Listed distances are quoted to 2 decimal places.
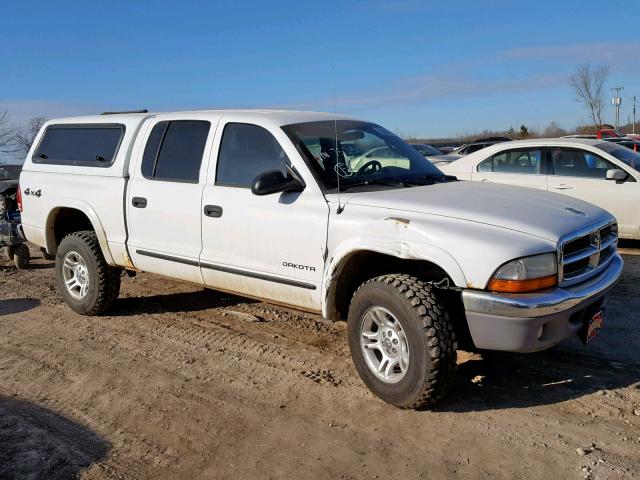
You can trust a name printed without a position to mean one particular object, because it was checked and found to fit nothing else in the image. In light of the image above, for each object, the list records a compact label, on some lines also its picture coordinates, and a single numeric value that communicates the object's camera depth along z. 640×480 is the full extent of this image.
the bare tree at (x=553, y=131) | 66.65
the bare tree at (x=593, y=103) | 48.22
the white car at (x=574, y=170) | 8.21
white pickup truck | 3.57
